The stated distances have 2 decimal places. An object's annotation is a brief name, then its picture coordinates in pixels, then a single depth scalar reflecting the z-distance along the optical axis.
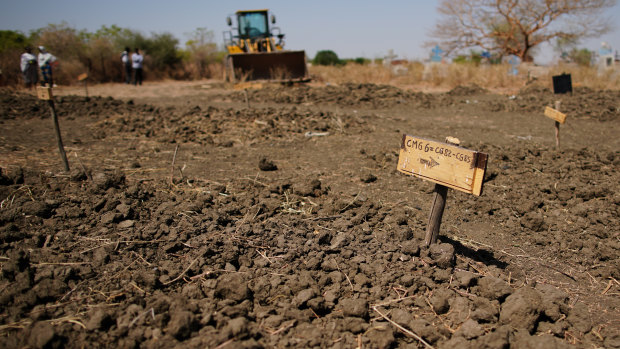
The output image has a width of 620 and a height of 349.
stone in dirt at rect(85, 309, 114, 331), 2.20
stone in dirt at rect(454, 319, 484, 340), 2.30
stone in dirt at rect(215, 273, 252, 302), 2.52
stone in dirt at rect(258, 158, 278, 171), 5.45
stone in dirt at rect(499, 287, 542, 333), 2.44
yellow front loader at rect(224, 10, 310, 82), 16.95
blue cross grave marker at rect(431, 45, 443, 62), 29.97
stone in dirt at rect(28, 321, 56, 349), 2.02
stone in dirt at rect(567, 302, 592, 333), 2.50
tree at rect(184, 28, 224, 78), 26.31
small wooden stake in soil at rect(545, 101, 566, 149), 5.95
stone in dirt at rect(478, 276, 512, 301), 2.68
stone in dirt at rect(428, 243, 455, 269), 2.97
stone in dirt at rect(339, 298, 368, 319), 2.44
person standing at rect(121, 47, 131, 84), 18.91
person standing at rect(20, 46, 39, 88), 14.11
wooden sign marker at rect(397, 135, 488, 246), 2.63
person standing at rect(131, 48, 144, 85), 18.52
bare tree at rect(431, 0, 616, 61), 26.23
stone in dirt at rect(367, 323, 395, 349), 2.23
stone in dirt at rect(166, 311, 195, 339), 2.15
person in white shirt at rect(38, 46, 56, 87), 14.06
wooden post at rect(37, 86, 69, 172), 4.52
